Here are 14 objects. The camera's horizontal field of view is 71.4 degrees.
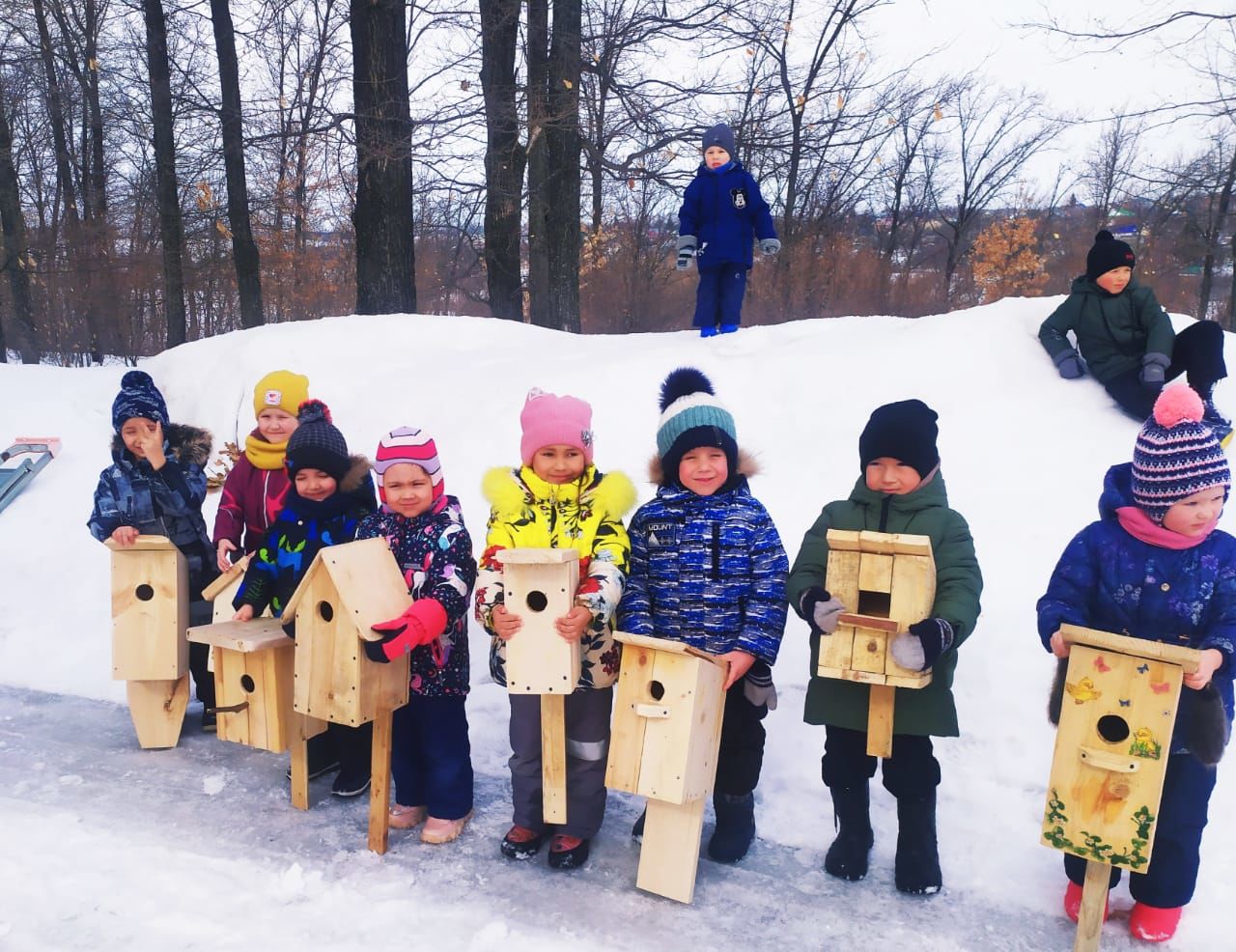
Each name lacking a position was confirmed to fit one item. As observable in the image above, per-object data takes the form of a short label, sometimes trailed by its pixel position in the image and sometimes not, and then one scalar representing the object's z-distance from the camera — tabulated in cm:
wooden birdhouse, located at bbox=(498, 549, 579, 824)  275
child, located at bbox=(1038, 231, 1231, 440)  503
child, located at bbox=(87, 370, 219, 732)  389
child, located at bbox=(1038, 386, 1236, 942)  231
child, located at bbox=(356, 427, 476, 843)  308
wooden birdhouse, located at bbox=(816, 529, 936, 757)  247
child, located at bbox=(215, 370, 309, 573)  388
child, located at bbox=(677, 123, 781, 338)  671
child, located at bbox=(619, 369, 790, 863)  284
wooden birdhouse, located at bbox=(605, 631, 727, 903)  261
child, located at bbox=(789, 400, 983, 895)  262
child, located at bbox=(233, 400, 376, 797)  341
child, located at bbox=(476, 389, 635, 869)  291
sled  634
